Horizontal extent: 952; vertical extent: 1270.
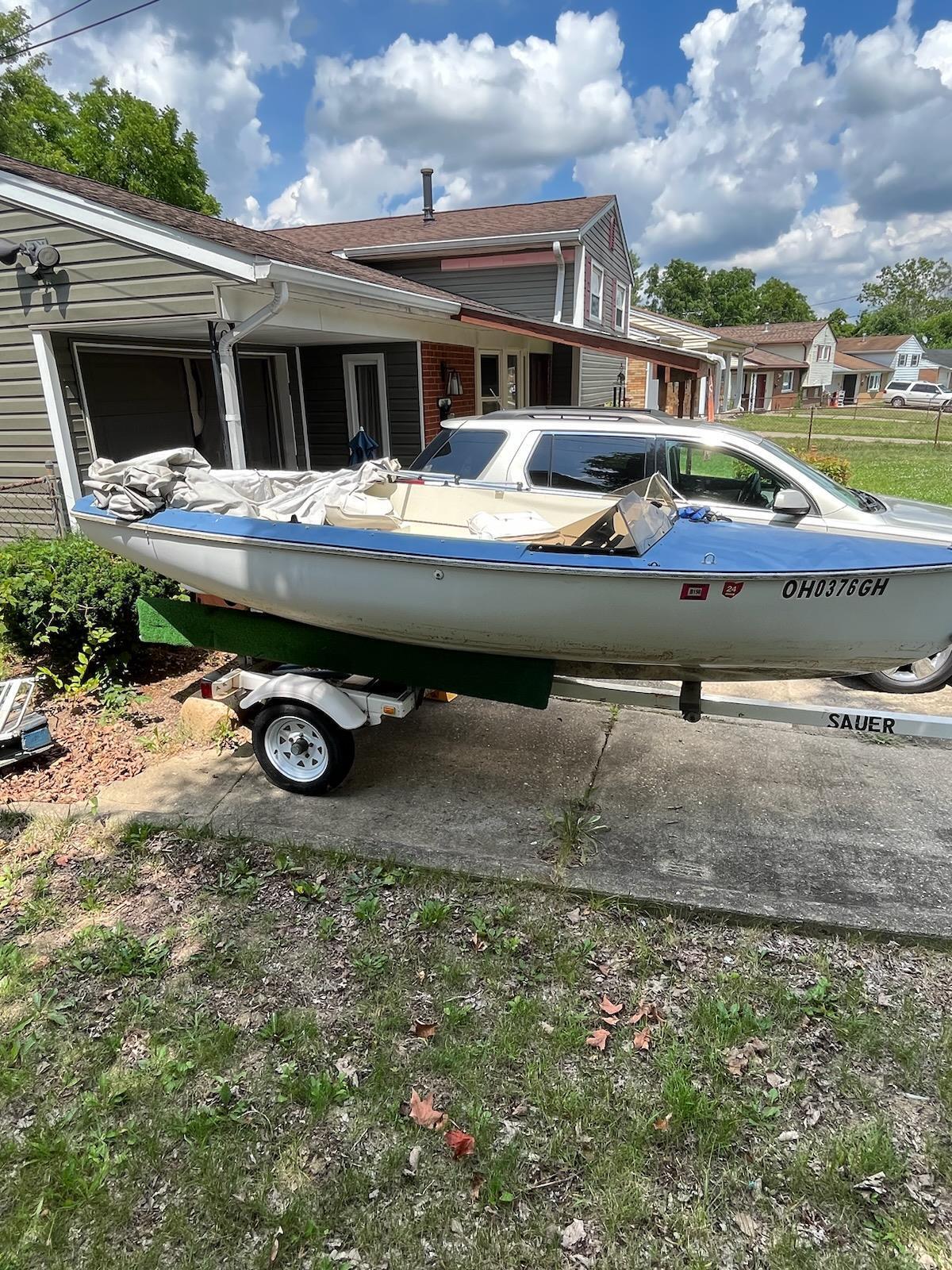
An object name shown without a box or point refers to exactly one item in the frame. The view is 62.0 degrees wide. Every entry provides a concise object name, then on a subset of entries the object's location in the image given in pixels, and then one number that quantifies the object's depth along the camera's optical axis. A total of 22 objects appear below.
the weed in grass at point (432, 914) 3.34
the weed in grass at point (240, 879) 3.57
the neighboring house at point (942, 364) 77.38
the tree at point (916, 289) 104.31
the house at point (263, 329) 6.86
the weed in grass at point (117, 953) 3.12
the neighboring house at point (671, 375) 25.67
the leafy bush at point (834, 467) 12.77
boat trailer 3.87
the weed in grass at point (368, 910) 3.38
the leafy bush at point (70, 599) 5.47
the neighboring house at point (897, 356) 73.75
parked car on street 50.11
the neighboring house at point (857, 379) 64.38
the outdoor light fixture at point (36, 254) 7.03
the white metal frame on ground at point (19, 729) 4.68
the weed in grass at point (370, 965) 3.06
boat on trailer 3.35
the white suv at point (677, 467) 5.38
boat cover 4.49
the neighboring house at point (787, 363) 49.59
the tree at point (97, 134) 28.97
